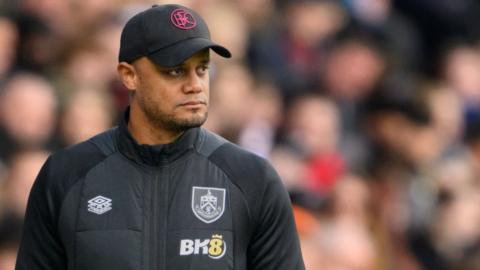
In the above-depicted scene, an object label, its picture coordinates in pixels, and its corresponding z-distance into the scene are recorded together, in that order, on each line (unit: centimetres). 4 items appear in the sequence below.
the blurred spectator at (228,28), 2075
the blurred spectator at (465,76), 2461
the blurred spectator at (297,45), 2186
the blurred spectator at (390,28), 2469
